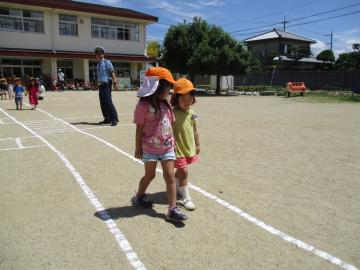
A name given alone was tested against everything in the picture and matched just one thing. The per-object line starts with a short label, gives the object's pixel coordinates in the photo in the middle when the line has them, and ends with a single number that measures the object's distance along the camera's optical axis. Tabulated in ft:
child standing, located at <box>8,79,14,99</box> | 65.87
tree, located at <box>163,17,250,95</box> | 93.40
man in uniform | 33.19
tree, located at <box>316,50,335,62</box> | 192.13
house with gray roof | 194.01
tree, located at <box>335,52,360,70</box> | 163.51
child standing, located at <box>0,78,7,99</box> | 64.03
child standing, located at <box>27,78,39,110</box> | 47.58
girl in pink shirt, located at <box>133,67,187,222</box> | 11.76
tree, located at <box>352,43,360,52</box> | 179.73
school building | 95.92
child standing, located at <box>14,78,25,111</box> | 46.97
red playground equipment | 91.10
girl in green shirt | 12.93
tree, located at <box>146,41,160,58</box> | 139.76
